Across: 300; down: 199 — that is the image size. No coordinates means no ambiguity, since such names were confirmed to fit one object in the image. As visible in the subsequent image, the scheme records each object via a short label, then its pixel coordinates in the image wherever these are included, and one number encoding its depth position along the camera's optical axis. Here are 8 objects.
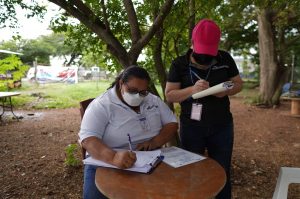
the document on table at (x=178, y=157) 2.03
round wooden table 1.62
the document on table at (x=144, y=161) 1.88
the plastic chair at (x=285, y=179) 2.43
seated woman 2.08
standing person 2.41
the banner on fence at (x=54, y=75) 21.61
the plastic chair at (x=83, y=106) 2.88
